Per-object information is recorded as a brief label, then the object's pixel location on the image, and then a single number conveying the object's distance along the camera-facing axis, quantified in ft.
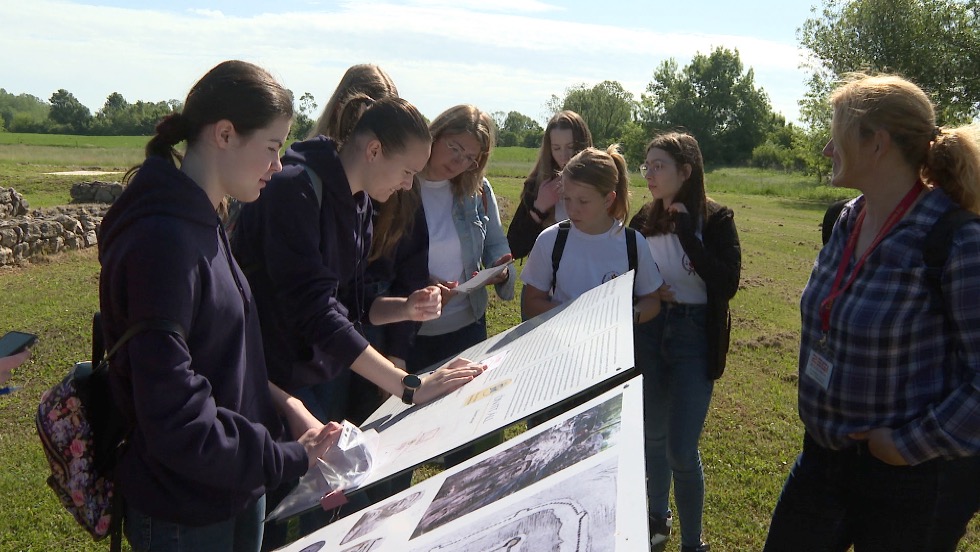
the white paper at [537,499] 3.72
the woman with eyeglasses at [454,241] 11.39
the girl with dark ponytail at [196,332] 5.25
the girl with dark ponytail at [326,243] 7.54
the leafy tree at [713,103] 228.02
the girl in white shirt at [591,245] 11.16
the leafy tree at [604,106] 218.79
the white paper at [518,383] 5.88
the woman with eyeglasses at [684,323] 11.91
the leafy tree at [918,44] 109.50
